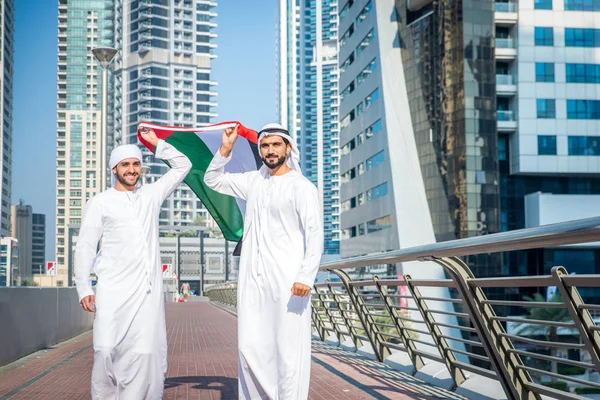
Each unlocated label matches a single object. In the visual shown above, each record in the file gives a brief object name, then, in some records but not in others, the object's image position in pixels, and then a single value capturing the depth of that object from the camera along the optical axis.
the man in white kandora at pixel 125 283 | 5.88
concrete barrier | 10.98
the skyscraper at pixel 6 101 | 160.25
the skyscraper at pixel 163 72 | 168.62
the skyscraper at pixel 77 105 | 180.75
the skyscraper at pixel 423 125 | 64.94
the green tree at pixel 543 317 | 57.57
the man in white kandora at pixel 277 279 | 5.37
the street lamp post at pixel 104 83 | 23.78
